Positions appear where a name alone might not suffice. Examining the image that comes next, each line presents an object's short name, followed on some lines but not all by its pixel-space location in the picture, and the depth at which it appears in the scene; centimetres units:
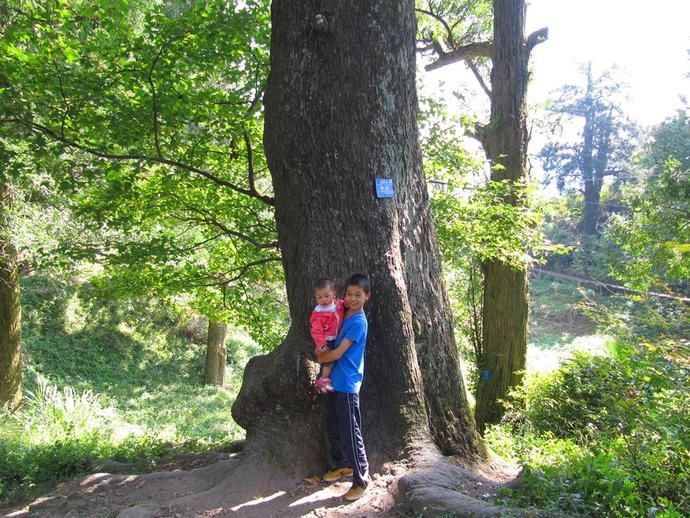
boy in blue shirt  341
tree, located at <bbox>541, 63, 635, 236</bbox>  3631
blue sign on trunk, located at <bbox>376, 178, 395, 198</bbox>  388
